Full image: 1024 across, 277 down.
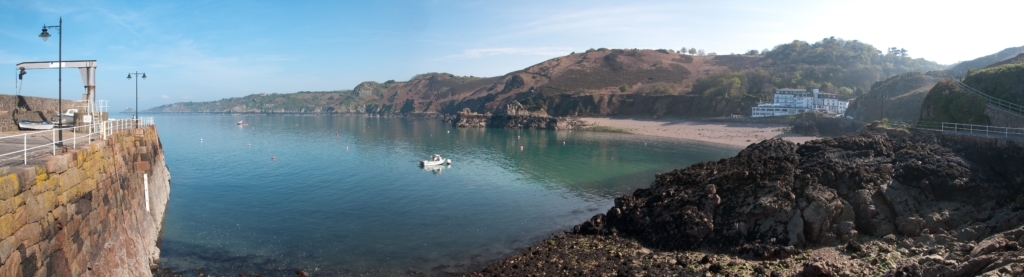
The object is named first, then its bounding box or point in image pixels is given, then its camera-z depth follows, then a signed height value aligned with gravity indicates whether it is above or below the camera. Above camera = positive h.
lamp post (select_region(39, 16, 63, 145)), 14.63 +2.13
